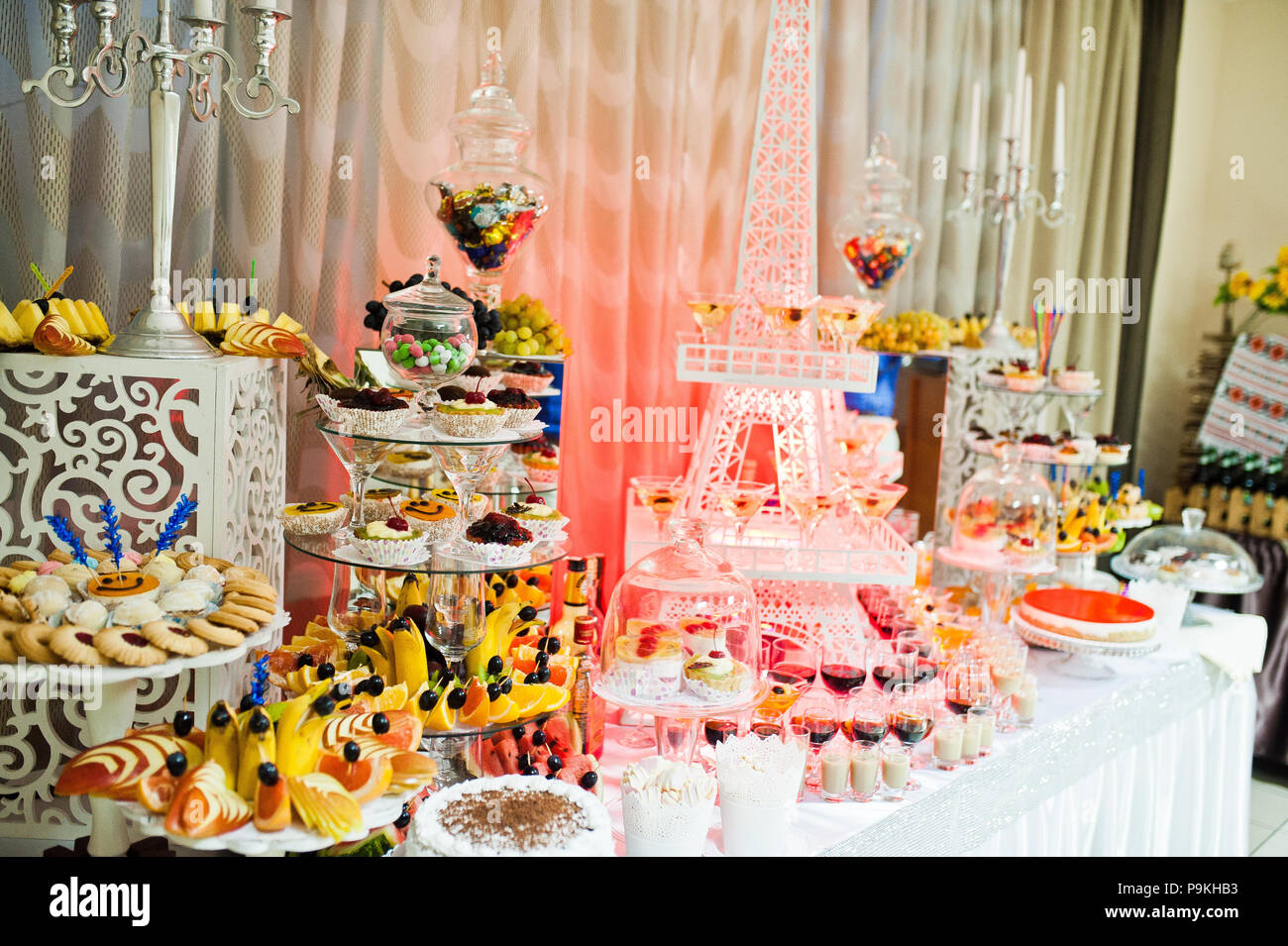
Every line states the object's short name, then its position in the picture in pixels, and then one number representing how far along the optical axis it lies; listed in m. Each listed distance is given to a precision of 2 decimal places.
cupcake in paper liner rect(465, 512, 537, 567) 1.73
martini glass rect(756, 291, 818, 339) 2.39
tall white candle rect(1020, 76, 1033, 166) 3.33
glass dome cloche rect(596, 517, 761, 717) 1.84
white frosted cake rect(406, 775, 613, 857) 1.32
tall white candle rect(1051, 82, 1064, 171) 3.41
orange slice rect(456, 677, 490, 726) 1.67
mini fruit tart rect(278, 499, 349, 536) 1.81
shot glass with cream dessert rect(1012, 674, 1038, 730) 2.44
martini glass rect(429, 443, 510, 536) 1.79
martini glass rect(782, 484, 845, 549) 2.38
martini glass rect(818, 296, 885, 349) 2.49
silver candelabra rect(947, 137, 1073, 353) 3.42
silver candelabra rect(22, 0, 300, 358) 1.58
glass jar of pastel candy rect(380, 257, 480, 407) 1.80
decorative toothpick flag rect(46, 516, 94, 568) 1.49
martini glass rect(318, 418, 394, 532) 1.85
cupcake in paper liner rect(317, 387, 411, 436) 1.71
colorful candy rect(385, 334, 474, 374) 1.80
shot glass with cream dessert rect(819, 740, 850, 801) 2.02
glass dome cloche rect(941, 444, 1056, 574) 2.95
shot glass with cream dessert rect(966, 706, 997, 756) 2.23
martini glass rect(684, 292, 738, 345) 2.44
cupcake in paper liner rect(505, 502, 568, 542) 1.87
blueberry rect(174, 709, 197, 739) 1.35
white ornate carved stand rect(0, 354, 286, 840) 1.64
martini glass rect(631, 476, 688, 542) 2.43
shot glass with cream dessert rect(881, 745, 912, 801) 2.04
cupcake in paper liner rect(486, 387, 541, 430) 1.83
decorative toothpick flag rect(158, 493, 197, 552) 1.55
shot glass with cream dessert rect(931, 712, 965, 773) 2.18
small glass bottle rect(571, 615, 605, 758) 1.95
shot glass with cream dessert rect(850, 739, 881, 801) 2.02
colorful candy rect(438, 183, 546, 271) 2.14
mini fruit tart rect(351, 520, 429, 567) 1.70
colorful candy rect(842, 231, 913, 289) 3.19
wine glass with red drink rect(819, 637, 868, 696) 2.18
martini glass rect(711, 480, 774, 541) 2.37
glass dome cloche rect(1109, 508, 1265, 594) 3.22
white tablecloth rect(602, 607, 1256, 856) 2.05
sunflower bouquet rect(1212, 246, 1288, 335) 4.14
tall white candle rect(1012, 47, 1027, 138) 3.35
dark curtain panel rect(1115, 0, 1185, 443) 4.64
